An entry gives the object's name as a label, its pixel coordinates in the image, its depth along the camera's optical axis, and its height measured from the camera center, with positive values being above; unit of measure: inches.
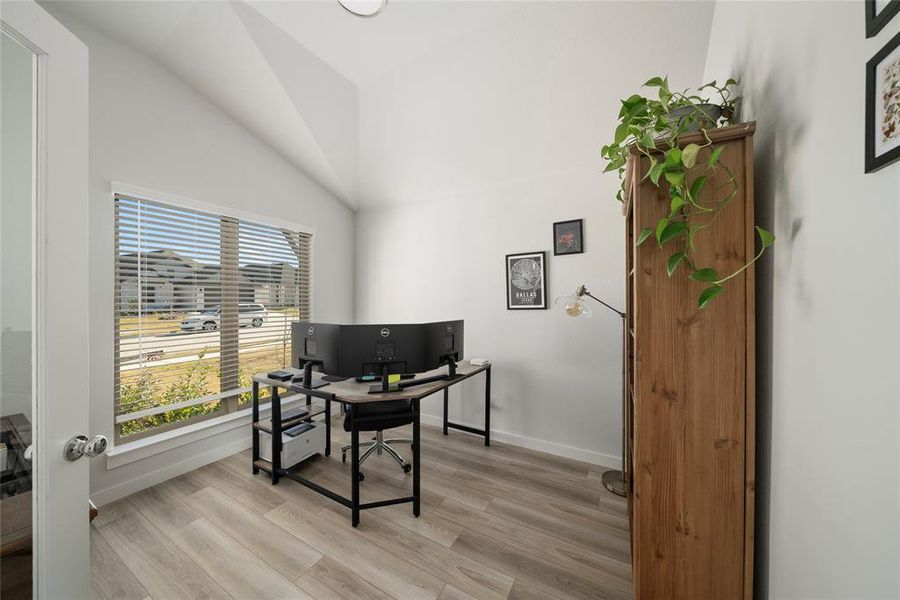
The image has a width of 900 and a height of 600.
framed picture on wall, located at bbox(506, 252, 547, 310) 110.5 +6.1
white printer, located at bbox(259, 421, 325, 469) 92.9 -45.7
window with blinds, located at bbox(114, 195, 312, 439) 86.8 -4.7
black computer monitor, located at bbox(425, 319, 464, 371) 86.4 -13.3
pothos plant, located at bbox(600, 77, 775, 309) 34.3 +15.4
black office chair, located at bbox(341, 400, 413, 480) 88.0 -34.2
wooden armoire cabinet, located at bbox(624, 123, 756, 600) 37.7 -13.8
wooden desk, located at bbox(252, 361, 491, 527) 74.0 -30.7
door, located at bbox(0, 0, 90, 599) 30.6 -0.8
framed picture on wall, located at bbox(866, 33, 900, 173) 19.9 +12.9
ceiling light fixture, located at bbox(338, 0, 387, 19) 67.8 +64.6
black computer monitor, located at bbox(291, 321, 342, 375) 80.0 -13.1
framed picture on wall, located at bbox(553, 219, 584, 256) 103.5 +20.5
